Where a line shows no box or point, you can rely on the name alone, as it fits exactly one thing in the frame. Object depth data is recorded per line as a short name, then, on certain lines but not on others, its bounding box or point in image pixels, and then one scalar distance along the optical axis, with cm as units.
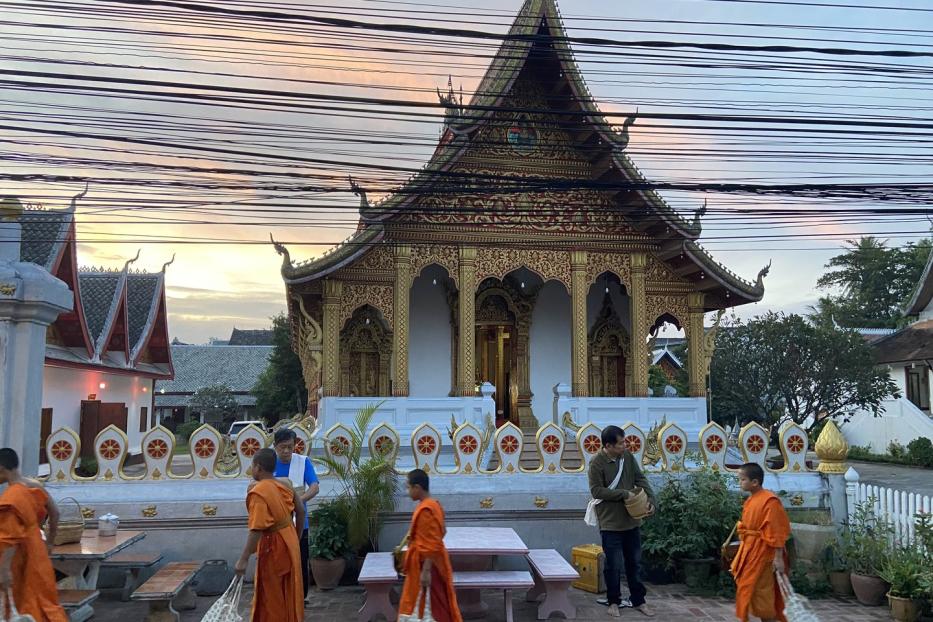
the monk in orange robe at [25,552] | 468
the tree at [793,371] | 1947
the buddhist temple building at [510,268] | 1231
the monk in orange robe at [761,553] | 518
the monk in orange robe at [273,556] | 469
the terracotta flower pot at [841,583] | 692
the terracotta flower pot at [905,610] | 602
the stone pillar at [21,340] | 648
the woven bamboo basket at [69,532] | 589
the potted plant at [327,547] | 691
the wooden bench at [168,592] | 556
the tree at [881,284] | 3941
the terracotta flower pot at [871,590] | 659
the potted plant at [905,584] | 603
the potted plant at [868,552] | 662
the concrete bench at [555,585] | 596
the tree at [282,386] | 3428
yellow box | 694
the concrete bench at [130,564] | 641
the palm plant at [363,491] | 709
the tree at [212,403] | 3862
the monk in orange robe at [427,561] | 482
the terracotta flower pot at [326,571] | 689
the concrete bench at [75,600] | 520
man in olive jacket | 622
